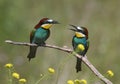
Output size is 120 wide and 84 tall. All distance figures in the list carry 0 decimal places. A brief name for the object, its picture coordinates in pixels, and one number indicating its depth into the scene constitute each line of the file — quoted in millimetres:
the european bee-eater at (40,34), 6113
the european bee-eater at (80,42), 6273
